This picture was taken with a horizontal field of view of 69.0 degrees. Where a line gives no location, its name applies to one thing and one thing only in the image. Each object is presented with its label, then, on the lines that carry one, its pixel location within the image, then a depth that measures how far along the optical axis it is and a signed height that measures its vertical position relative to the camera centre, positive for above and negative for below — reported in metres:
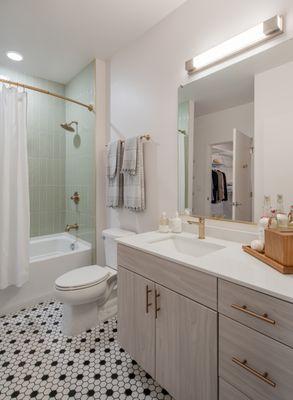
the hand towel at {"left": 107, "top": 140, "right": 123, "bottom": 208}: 2.03 +0.19
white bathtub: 1.97 -0.78
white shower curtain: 1.90 +0.05
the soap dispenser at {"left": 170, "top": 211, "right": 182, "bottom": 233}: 1.58 -0.23
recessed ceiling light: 2.22 +1.49
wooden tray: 0.80 -0.28
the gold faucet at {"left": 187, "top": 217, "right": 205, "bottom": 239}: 1.40 -0.22
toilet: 1.57 -0.77
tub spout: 2.71 -0.41
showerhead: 2.54 +0.82
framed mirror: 1.13 +0.35
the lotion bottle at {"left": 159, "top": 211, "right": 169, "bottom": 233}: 1.60 -0.23
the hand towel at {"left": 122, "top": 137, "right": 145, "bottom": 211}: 1.83 +0.16
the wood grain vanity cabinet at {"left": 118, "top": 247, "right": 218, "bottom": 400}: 0.88 -0.68
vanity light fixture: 1.12 +0.88
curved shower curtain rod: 2.35 +0.98
